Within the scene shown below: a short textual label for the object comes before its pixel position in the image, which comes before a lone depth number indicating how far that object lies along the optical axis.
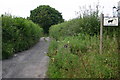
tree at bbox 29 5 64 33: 24.32
